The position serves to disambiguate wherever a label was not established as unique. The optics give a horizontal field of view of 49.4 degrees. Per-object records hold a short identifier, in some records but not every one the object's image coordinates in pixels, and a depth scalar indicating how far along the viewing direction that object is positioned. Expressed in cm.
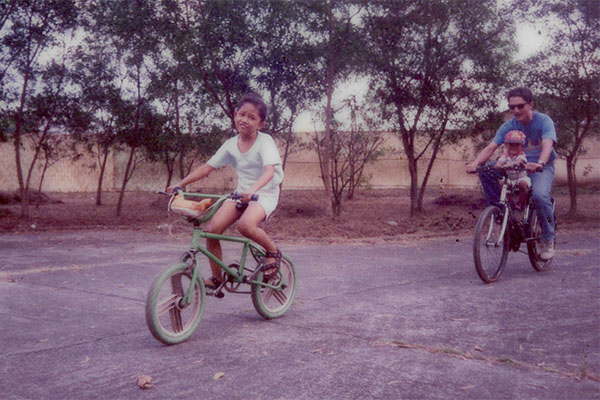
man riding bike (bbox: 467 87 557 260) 684
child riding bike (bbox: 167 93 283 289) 460
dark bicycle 635
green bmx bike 406
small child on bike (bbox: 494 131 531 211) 653
